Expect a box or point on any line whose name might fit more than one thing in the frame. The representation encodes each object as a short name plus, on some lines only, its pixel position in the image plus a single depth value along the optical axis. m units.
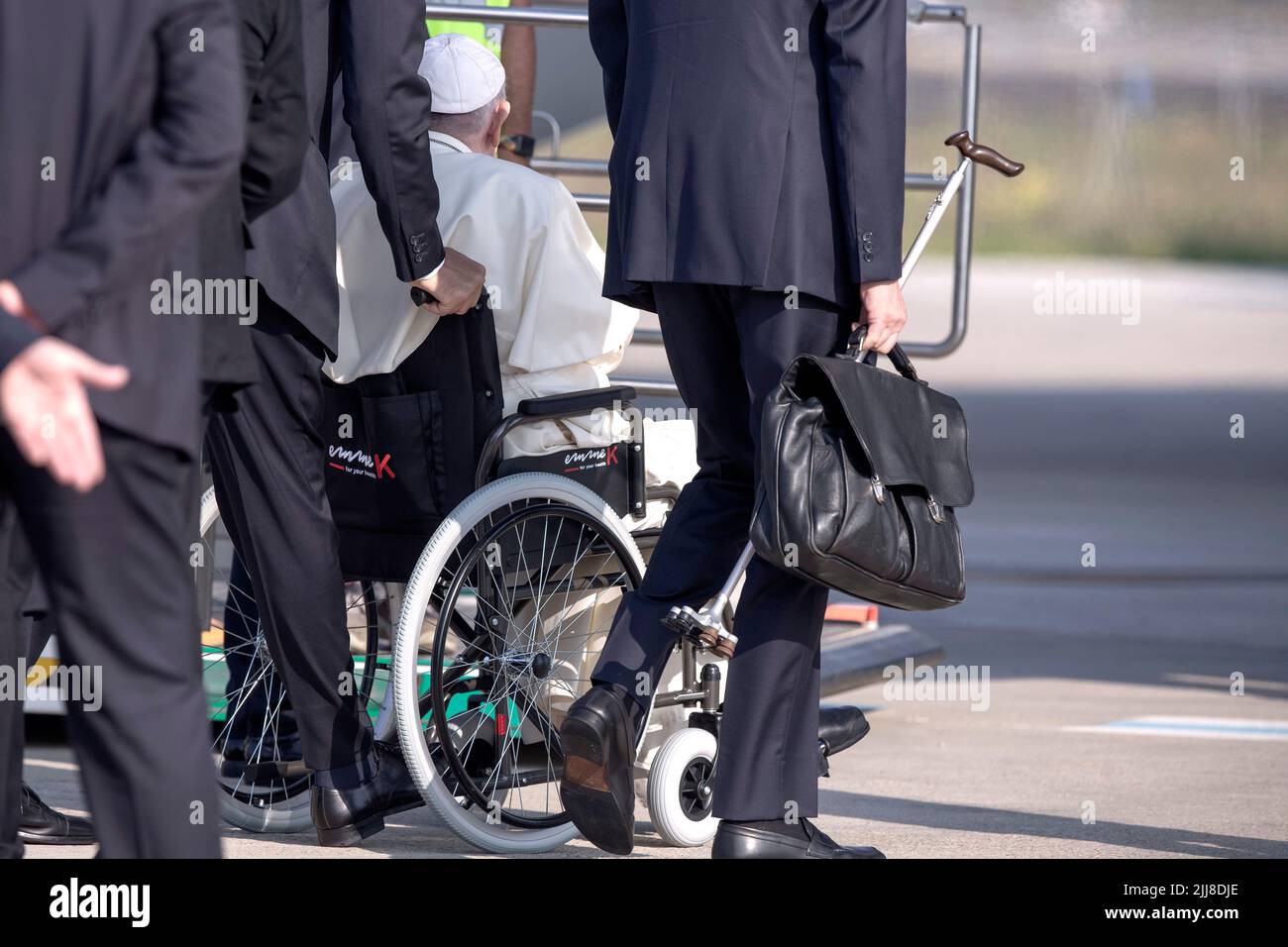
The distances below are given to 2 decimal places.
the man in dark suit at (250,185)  4.17
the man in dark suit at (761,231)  5.62
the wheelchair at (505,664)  6.28
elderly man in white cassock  6.83
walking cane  5.95
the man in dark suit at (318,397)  6.07
